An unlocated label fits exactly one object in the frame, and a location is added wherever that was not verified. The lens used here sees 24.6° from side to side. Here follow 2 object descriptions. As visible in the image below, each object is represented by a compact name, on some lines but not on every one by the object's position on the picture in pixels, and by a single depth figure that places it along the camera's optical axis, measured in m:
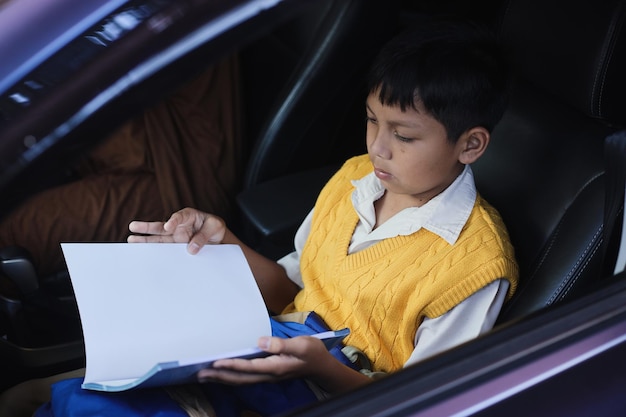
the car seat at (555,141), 2.09
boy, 2.06
